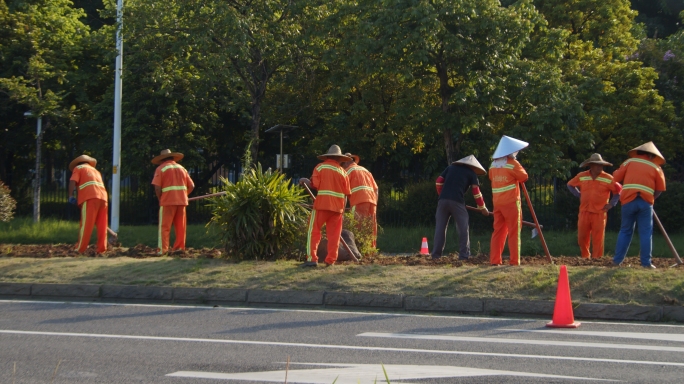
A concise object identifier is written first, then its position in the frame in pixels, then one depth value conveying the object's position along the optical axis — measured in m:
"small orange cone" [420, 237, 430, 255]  16.56
